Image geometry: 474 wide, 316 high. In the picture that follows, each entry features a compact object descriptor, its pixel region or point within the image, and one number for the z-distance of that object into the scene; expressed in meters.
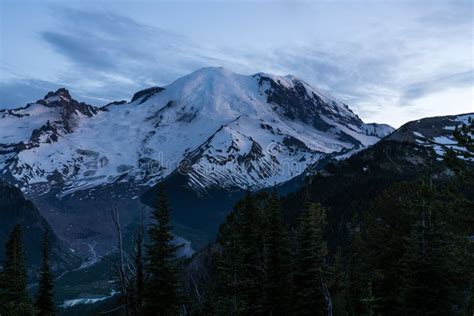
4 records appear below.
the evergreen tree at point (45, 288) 56.88
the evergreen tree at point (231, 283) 44.19
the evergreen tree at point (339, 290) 49.31
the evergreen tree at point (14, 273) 54.03
